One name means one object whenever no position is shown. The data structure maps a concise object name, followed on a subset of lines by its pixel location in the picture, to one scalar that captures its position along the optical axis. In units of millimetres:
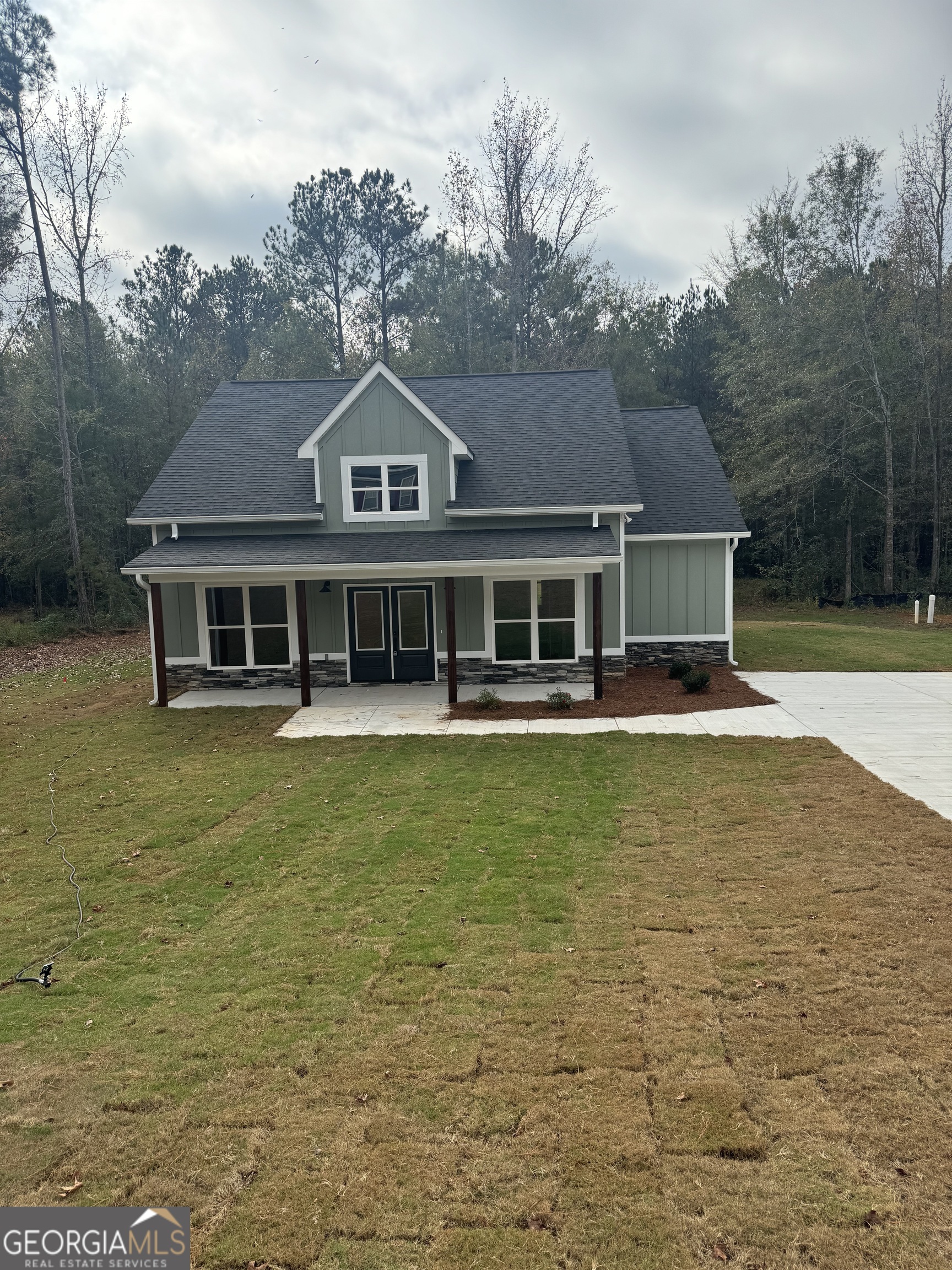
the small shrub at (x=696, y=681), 14328
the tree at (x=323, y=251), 36344
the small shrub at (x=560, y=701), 13617
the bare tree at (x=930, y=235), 26844
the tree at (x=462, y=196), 32312
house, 15406
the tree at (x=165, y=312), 36000
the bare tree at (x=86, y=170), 25734
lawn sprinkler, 5312
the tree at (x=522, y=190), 31156
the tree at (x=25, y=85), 24328
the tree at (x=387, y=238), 36312
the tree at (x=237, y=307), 41062
